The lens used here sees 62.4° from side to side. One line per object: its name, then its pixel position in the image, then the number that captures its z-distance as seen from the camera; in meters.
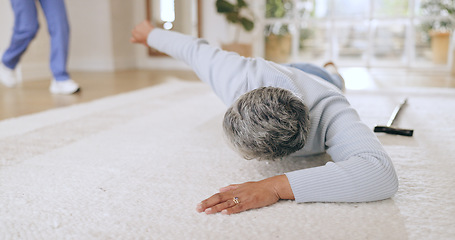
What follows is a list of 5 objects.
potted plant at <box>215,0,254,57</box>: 4.43
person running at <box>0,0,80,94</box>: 2.43
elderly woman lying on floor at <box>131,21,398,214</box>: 0.76
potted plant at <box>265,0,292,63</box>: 5.30
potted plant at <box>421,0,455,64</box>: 4.74
